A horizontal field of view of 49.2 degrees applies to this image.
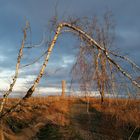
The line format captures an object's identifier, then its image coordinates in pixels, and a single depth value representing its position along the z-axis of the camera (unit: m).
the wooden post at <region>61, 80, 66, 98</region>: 11.67
